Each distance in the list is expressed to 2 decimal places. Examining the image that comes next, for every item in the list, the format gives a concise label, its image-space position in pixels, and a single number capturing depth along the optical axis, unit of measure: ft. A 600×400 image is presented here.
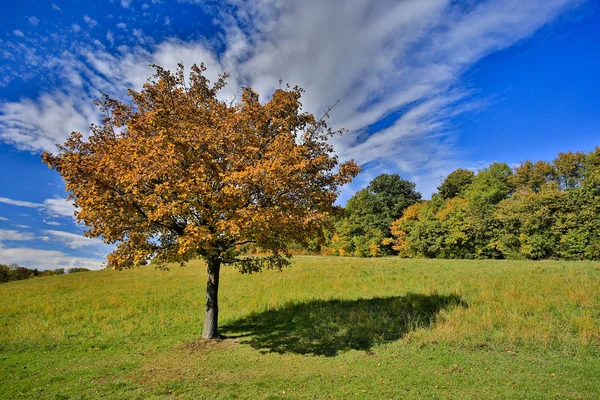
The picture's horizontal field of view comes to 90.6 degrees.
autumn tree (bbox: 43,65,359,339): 33.83
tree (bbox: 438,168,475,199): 222.07
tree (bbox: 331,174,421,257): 222.48
